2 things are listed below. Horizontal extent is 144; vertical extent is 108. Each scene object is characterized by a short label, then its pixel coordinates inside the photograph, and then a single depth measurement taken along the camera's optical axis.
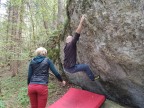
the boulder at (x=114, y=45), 2.96
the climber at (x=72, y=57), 3.47
